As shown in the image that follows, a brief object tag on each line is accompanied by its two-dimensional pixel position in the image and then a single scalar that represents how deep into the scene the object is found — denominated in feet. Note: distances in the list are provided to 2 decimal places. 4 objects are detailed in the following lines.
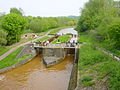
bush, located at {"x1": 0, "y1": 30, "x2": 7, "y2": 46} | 90.28
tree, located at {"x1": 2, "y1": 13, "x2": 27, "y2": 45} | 110.67
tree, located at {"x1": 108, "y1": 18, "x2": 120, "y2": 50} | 65.72
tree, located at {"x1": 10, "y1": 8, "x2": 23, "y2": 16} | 212.82
